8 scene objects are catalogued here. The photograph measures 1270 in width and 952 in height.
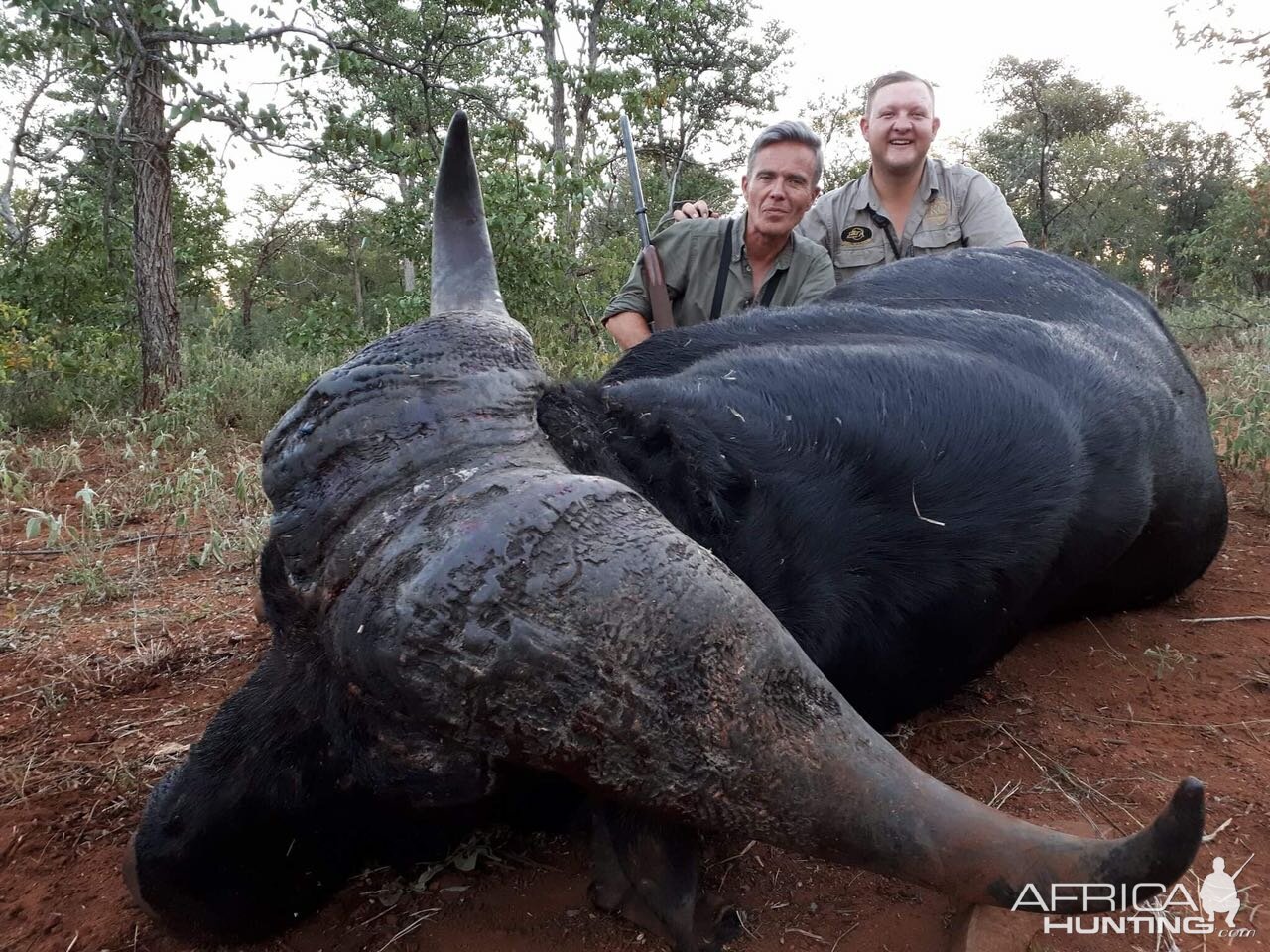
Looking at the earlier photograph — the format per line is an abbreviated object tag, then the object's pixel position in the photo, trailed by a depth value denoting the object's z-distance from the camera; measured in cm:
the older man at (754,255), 430
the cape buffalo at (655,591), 100
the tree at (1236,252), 1521
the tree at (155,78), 517
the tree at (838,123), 2420
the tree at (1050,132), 2202
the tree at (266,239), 1700
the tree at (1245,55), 1101
